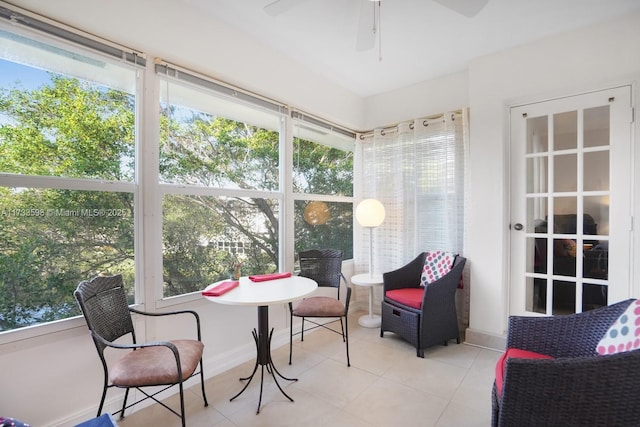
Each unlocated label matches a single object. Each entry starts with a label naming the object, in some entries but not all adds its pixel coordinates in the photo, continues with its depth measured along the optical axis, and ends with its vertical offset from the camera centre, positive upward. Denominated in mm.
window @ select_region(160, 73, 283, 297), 2146 +212
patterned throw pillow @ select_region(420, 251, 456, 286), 2922 -554
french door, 2293 +63
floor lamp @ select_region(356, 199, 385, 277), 3260 -19
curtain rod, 3078 +1027
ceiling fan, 1674 +1248
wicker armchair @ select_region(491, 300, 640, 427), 1016 -653
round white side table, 3127 -782
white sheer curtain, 3092 +298
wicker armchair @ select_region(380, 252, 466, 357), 2576 -959
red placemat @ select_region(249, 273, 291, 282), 2250 -514
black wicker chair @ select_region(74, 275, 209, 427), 1432 -778
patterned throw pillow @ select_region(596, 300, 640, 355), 1265 -559
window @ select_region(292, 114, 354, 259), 3182 +294
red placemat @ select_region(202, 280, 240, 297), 1848 -511
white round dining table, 1745 -529
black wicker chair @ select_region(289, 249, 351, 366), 2838 -539
